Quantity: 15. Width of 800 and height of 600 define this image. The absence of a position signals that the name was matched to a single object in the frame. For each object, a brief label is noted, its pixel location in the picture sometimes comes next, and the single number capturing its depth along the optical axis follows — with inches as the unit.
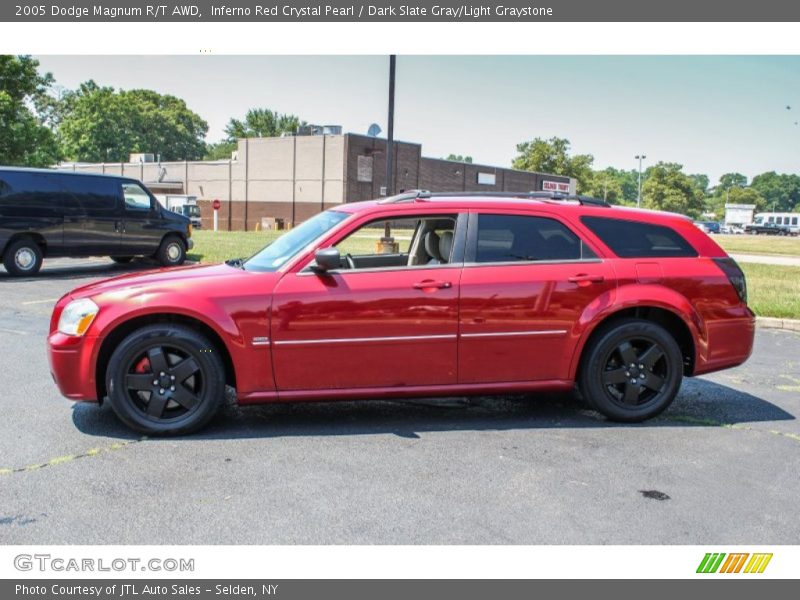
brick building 2138.3
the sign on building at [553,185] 2770.7
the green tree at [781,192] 6934.1
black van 549.0
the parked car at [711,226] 3225.9
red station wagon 189.3
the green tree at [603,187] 3756.4
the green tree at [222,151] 5172.2
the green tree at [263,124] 4126.5
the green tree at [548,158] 3216.0
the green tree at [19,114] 1332.4
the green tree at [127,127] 3644.2
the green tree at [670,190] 3892.7
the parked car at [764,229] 3449.8
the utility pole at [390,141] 695.7
